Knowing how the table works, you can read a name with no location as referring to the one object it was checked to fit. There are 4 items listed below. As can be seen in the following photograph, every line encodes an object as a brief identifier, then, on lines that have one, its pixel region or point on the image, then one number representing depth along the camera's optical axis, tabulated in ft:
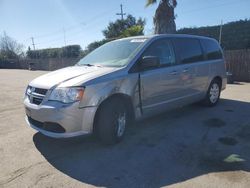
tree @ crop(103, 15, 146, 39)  96.65
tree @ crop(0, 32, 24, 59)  151.10
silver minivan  9.42
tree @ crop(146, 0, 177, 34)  34.20
